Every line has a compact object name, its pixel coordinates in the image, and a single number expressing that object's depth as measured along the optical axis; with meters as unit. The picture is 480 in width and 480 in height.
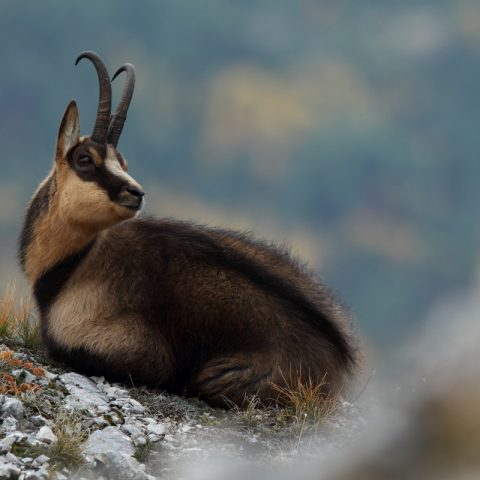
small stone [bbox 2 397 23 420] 18.70
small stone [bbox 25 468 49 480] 16.17
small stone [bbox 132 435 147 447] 18.98
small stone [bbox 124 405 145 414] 20.67
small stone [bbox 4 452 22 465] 16.66
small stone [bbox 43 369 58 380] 21.14
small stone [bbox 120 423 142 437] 19.42
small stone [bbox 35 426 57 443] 17.75
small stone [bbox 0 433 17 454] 17.00
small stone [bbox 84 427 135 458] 17.89
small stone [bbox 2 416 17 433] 18.05
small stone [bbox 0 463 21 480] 15.98
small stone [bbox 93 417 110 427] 19.37
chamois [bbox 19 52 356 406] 22.27
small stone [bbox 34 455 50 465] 16.91
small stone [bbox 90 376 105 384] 22.20
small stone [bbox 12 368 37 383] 20.53
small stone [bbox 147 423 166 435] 19.78
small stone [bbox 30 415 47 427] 18.70
